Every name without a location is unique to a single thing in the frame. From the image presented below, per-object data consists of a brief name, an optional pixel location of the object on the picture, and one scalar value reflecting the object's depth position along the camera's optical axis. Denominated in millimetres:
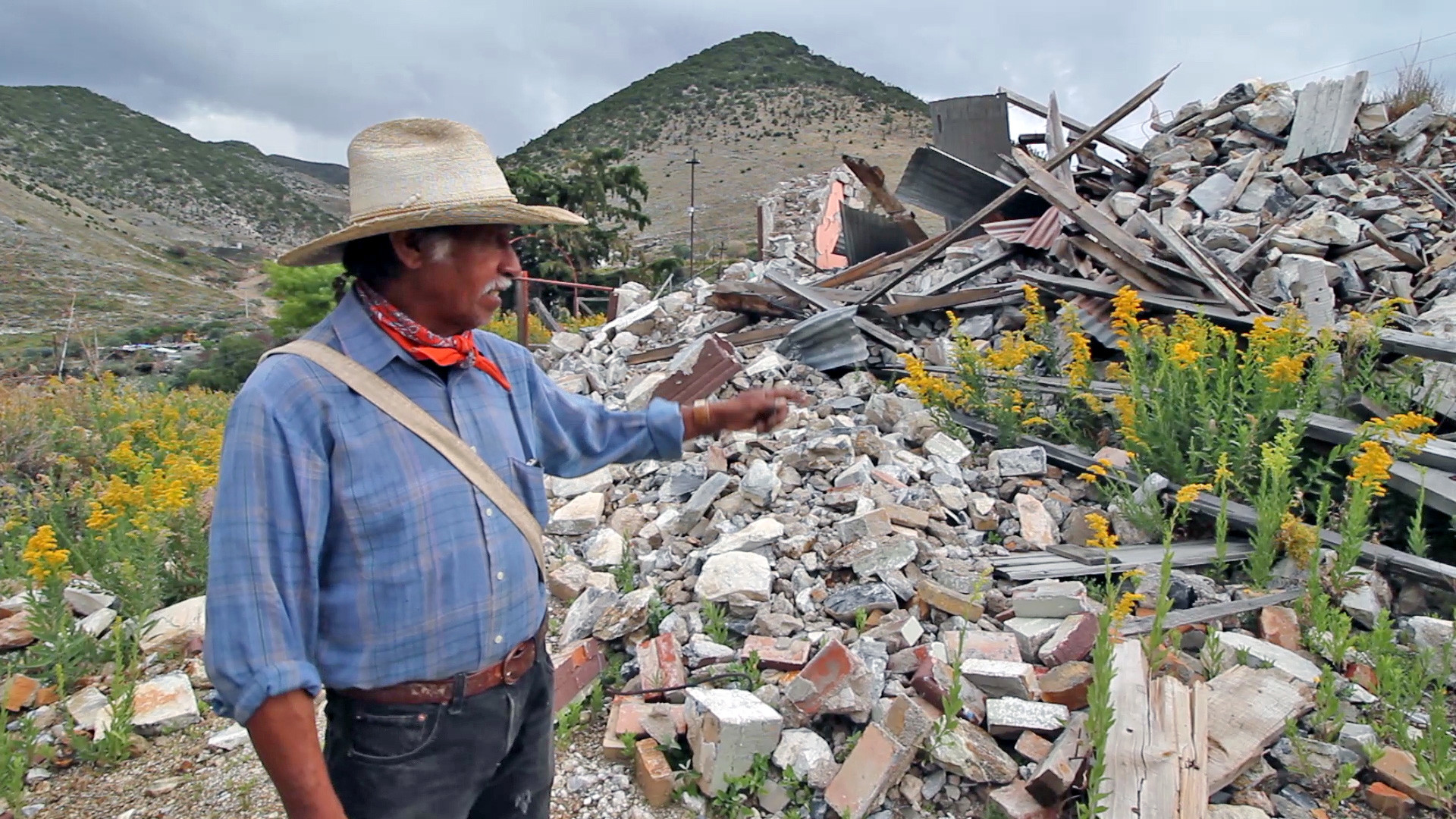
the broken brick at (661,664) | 3184
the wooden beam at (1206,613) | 3111
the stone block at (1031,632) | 3064
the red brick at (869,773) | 2547
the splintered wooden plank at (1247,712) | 2516
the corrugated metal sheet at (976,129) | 9672
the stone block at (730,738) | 2672
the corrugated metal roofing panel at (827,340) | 6586
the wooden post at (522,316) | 8172
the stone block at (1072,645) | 2930
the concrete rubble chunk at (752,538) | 3865
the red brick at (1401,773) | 2430
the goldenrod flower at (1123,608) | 2833
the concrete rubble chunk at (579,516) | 4875
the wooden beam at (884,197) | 9391
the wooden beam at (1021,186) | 7699
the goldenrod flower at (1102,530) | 2967
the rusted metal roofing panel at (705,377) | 6059
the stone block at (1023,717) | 2639
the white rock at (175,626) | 3789
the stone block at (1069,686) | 2729
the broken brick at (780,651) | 3096
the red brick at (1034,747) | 2580
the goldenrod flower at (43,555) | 3467
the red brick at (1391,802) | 2441
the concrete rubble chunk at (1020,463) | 4625
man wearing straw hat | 1300
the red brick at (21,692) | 3340
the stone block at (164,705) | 3318
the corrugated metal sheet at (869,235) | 9555
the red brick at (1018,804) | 2410
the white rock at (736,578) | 3535
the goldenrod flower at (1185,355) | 4078
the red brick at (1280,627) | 3143
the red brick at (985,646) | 2998
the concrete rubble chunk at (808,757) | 2691
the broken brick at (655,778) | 2740
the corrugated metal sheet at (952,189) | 8305
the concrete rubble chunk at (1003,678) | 2762
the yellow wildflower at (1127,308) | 4754
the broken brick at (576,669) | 3184
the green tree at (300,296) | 23578
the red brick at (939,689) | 2775
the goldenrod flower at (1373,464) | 3182
